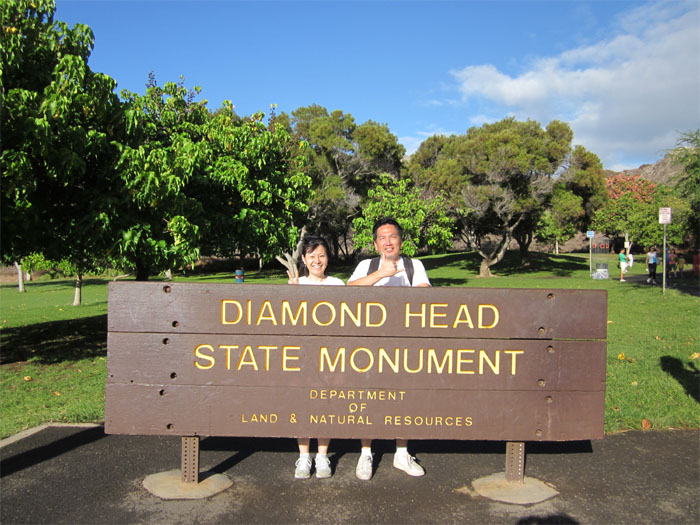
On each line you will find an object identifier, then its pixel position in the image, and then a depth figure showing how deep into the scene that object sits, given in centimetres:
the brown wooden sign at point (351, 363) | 337
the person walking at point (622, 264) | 2400
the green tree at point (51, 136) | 546
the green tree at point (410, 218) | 2312
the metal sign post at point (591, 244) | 2608
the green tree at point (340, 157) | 3086
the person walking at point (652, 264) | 2098
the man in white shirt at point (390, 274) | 371
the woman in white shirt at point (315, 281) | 367
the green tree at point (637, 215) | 3068
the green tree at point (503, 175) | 2816
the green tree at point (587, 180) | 3053
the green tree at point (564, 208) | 2873
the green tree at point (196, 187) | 676
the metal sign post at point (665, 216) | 1691
